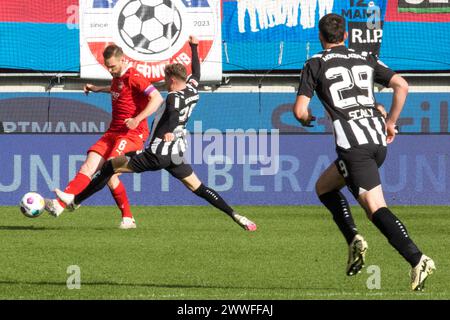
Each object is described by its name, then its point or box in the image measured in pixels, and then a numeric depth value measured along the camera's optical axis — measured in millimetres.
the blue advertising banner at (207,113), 21234
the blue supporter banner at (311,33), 24188
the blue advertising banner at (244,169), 17766
